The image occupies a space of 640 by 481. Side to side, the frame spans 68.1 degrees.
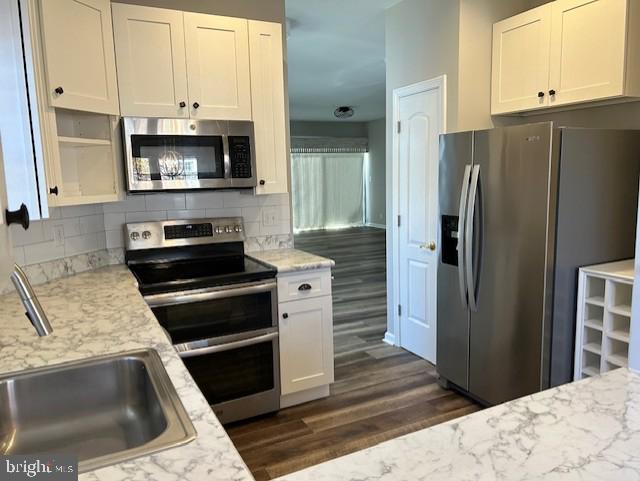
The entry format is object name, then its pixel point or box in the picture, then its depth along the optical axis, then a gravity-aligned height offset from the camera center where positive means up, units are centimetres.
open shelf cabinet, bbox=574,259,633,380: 229 -74
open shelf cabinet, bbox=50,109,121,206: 246 +15
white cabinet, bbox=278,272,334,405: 277 -100
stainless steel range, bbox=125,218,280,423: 245 -67
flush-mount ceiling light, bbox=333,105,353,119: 896 +126
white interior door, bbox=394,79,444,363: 337 -26
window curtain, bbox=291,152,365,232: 1096 -26
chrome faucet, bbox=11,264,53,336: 102 -25
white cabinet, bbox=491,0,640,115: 245 +66
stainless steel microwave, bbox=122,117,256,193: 254 +16
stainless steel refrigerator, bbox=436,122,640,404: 238 -32
